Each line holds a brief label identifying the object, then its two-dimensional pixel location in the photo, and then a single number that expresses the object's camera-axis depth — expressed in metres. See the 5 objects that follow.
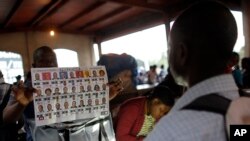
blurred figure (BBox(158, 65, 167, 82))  11.02
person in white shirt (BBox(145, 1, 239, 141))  0.61
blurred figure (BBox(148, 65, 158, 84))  10.27
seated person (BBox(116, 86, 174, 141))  1.77
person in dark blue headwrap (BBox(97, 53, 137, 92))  2.09
